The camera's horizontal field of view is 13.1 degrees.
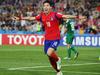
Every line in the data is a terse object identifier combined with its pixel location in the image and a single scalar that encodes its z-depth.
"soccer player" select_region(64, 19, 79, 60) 23.04
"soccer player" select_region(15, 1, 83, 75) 14.44
